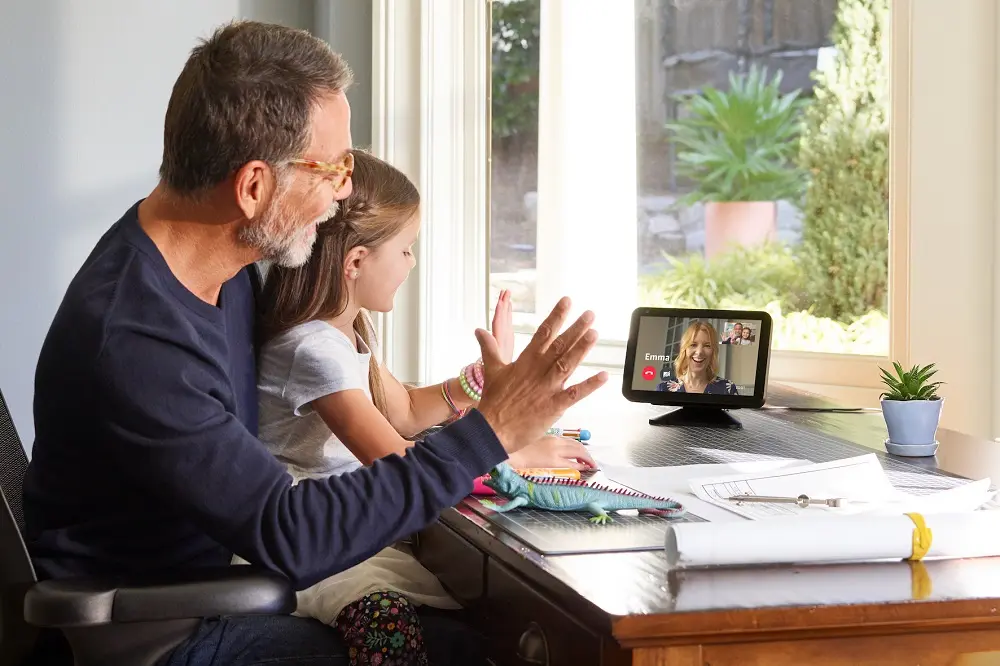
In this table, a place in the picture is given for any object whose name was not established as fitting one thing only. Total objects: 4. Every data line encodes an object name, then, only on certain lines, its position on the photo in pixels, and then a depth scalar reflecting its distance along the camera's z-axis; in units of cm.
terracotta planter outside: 282
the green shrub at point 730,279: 278
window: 260
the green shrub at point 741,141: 278
